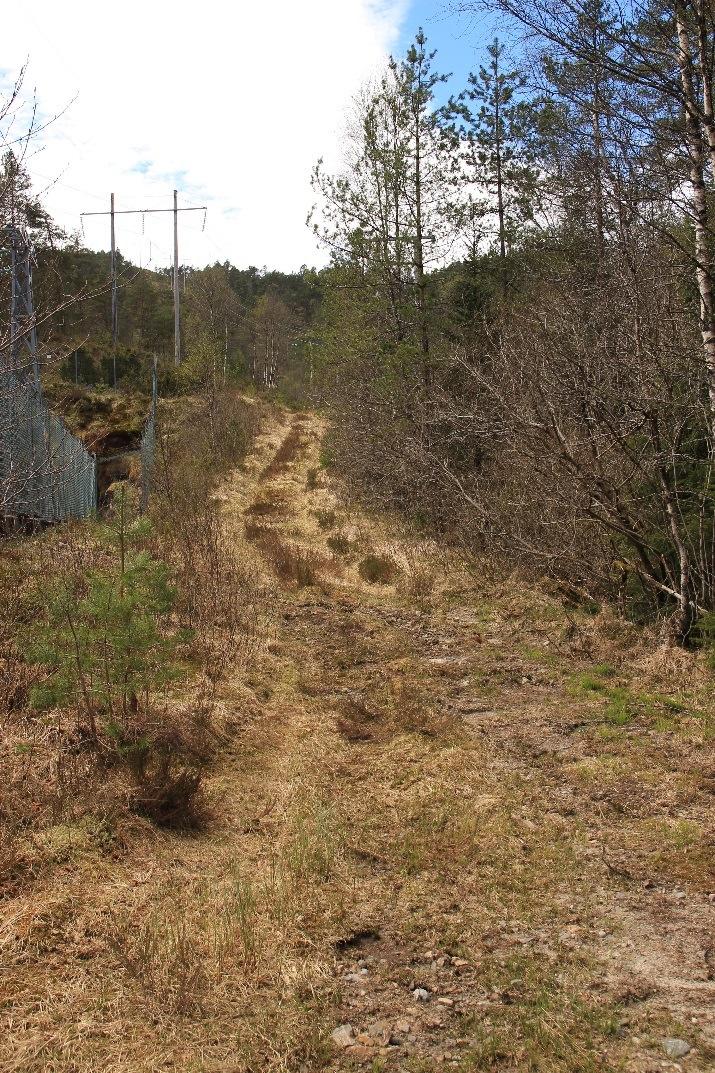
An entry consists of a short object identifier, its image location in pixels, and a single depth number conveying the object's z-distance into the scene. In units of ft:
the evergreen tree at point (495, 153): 49.96
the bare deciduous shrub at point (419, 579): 33.30
